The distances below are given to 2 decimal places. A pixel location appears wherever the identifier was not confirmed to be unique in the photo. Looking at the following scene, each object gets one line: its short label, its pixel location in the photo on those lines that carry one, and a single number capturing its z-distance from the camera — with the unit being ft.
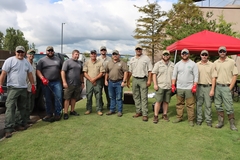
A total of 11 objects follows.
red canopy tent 22.22
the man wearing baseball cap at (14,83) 14.61
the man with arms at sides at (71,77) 18.35
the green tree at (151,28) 63.98
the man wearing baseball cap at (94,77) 19.69
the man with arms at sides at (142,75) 18.73
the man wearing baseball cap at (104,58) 21.25
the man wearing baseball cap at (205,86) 16.96
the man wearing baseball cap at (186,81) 17.01
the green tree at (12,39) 93.09
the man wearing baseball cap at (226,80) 16.19
